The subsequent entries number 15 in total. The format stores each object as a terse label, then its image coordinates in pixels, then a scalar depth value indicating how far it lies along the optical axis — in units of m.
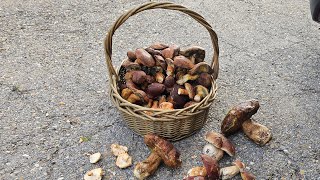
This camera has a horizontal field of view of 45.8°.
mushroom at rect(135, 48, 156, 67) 2.27
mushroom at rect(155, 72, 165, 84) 2.29
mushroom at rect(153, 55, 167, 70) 2.29
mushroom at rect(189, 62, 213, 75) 2.25
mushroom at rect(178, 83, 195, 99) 2.20
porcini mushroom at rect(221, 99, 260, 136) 2.22
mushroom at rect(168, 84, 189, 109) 2.20
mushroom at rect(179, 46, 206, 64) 2.36
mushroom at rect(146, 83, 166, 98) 2.24
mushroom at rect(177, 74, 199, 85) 2.26
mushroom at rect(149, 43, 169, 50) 2.45
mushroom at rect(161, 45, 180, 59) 2.35
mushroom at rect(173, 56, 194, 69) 2.25
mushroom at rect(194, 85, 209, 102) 2.20
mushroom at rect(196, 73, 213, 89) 2.29
